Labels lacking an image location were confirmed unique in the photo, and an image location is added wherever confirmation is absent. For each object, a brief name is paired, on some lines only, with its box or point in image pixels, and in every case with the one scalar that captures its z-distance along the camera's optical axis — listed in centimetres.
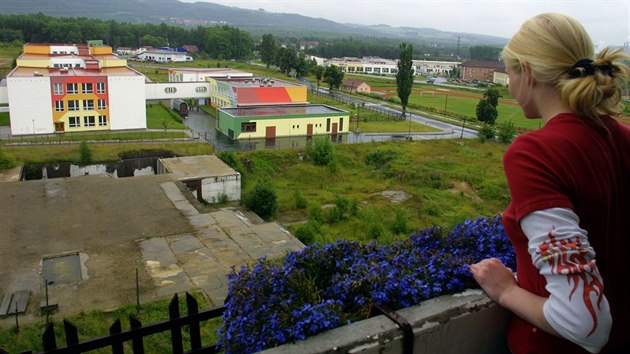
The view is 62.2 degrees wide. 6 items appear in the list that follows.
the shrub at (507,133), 2702
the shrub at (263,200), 1430
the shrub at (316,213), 1470
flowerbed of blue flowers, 186
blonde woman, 133
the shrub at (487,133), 2742
